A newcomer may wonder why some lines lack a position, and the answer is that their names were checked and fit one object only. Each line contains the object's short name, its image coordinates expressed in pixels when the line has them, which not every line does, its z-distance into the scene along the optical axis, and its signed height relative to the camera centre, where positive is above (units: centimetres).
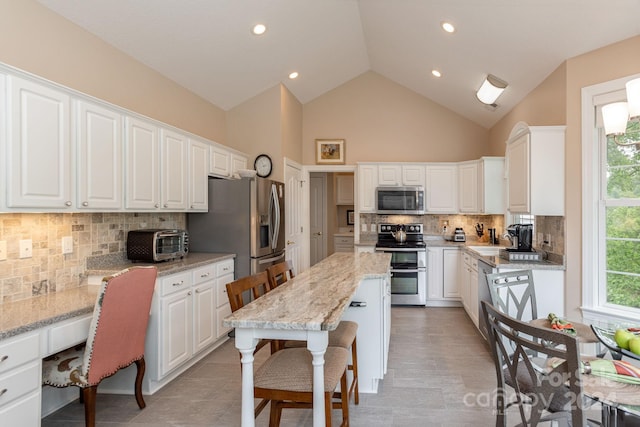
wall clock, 532 +67
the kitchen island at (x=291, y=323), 165 -47
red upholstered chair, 218 -76
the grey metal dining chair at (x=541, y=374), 136 -67
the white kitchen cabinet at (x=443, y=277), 555 -93
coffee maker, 384 -26
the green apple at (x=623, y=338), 168 -56
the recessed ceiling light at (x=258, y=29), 393 +193
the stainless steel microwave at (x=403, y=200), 586 +20
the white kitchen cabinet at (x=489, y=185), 527 +39
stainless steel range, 555 -89
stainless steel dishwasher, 384 -75
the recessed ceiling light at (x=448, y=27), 376 +186
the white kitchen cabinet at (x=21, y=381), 173 -79
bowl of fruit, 164 -58
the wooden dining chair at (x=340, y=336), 230 -76
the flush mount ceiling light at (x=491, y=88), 438 +146
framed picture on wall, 645 +107
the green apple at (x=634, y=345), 162 -57
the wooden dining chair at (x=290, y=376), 178 -78
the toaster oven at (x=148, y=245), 321 -27
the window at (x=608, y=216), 298 -3
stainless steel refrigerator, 416 -12
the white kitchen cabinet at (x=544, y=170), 340 +39
